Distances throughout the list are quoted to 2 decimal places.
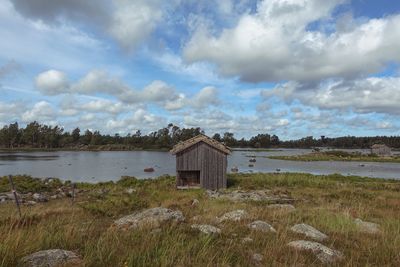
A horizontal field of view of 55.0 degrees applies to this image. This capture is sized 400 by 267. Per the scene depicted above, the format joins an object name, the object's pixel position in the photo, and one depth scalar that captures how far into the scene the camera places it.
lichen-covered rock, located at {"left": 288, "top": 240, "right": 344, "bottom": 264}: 6.54
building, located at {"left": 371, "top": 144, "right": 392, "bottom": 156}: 135.50
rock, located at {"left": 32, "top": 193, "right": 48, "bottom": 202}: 28.27
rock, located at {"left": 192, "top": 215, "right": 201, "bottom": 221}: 9.92
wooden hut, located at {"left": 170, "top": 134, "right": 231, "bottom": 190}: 32.53
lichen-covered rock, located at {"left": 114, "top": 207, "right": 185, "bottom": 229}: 8.13
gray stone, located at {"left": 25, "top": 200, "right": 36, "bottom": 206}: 25.37
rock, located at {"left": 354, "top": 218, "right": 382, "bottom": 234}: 9.51
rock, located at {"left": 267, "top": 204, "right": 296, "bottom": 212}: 14.10
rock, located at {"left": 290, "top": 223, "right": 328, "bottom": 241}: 8.45
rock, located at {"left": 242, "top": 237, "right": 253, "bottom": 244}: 7.19
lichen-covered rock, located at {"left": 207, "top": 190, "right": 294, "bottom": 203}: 21.87
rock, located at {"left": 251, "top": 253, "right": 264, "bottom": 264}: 5.85
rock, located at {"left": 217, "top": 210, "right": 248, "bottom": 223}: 9.92
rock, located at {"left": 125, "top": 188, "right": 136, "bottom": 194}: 30.51
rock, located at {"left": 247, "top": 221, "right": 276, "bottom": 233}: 8.49
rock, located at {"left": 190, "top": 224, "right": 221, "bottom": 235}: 7.57
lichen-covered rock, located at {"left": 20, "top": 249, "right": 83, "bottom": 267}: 4.85
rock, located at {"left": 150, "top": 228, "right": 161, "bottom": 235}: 6.77
